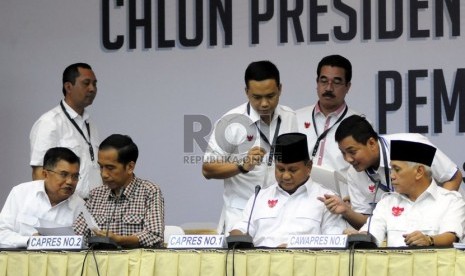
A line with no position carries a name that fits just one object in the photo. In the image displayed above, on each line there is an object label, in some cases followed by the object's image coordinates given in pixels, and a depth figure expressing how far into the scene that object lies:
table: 11.20
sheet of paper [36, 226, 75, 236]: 13.04
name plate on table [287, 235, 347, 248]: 11.55
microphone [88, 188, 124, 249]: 12.32
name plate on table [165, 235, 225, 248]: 11.99
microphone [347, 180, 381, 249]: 11.45
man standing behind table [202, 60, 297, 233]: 14.65
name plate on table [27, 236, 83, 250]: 12.44
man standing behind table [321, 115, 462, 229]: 13.35
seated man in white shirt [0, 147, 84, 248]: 13.81
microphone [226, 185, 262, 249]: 11.92
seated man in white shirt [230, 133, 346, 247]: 13.18
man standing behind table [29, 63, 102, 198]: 15.98
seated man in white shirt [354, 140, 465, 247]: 12.28
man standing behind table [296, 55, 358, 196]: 15.26
